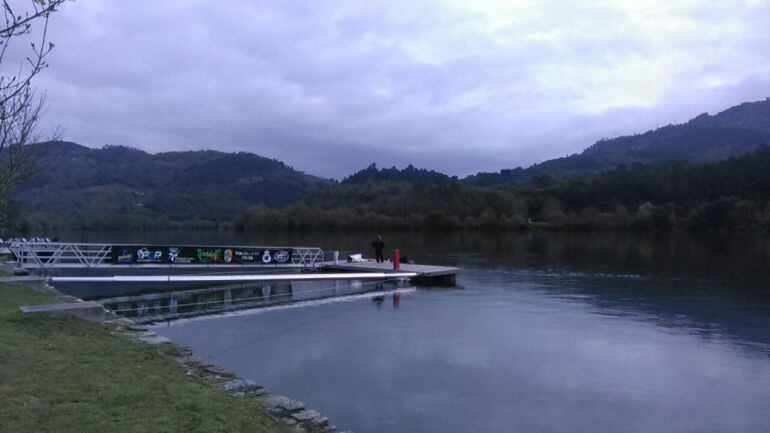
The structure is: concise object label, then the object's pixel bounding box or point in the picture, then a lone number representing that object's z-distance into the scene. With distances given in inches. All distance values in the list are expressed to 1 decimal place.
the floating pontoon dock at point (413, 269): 1170.6
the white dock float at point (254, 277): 959.0
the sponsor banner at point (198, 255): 1102.4
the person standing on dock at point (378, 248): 1349.7
